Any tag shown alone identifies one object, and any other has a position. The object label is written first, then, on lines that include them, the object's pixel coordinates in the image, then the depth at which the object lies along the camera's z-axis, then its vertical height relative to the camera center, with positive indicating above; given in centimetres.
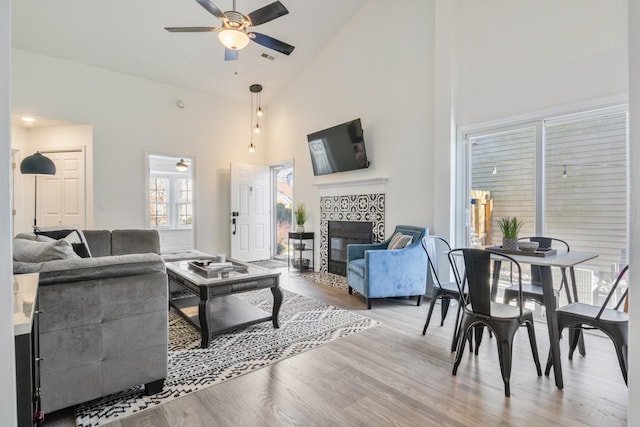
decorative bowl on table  239 -25
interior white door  519 +32
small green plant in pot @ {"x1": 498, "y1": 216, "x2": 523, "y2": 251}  244 -18
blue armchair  362 -70
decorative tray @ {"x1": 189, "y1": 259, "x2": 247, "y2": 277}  295 -55
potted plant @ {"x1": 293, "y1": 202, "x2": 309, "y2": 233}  589 -7
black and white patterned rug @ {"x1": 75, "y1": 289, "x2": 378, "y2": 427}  184 -111
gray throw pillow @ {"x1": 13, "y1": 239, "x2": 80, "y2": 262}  184 -24
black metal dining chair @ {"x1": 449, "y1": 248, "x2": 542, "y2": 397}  197 -66
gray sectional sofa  161 -63
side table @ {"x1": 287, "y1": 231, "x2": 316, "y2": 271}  576 -73
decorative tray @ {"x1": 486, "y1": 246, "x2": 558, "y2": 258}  227 -29
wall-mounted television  483 +105
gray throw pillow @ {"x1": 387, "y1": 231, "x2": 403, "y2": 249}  406 -35
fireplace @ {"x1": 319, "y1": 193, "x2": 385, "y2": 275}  471 +0
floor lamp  372 +54
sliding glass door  281 +33
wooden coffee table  256 -72
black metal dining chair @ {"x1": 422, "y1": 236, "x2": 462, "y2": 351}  270 -67
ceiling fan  297 +185
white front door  644 +0
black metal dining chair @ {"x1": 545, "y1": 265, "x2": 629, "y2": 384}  186 -66
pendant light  630 +231
